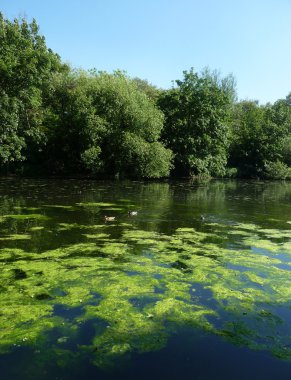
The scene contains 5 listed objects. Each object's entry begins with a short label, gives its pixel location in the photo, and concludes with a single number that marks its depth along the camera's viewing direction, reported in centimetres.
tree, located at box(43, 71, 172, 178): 3847
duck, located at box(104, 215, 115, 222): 1617
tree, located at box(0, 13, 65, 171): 2906
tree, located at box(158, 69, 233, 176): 4522
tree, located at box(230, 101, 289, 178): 5566
